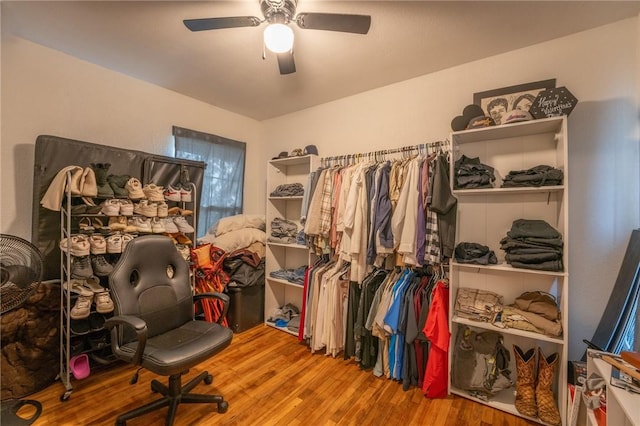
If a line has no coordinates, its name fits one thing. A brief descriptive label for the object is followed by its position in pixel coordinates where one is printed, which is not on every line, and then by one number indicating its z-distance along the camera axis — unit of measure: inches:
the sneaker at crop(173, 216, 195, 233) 95.5
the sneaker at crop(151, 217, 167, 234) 87.7
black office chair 56.7
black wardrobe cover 78.5
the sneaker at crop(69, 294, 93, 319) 72.9
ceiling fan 56.9
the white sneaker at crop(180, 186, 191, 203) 99.8
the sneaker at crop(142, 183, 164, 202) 88.4
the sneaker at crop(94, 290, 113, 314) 76.0
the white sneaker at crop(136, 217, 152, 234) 84.9
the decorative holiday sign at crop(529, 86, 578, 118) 65.4
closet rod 89.4
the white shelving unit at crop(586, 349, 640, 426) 39.3
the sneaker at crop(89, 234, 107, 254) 77.1
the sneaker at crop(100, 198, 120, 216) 79.4
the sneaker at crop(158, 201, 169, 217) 90.8
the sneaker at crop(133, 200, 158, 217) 86.2
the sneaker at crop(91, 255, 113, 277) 78.0
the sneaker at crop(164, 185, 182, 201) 96.7
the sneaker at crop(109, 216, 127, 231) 81.8
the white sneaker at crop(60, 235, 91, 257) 73.0
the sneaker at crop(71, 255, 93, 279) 74.2
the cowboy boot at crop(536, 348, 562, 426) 63.7
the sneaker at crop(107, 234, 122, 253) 79.3
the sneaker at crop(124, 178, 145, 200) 84.7
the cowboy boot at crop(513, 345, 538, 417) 66.7
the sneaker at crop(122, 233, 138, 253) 81.1
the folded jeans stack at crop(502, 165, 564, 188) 65.9
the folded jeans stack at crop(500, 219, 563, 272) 65.0
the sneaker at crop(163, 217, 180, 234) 91.4
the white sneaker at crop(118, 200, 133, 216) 82.1
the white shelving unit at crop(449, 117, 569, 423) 66.0
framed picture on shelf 76.3
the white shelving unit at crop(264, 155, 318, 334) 121.3
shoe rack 72.8
